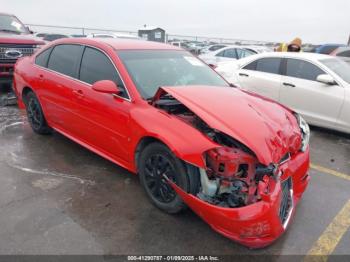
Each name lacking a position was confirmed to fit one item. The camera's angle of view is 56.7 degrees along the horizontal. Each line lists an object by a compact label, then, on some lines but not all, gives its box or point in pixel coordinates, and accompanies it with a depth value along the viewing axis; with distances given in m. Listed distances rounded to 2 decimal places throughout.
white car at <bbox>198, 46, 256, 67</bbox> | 12.86
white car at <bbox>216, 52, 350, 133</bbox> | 5.55
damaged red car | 2.54
